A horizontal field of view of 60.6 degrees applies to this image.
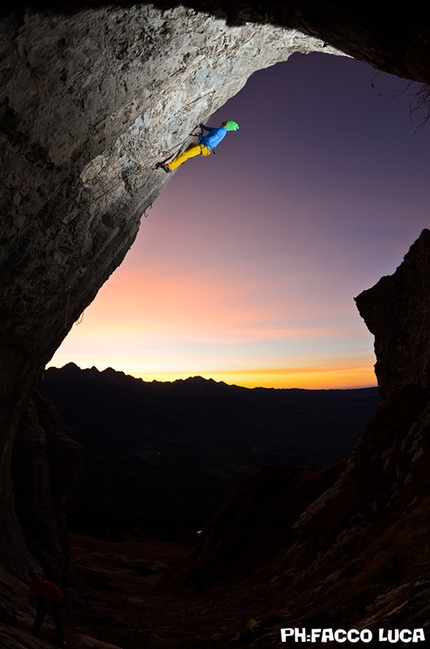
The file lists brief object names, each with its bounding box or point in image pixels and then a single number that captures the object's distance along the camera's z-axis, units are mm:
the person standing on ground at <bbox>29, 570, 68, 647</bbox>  8750
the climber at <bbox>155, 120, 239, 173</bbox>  12242
